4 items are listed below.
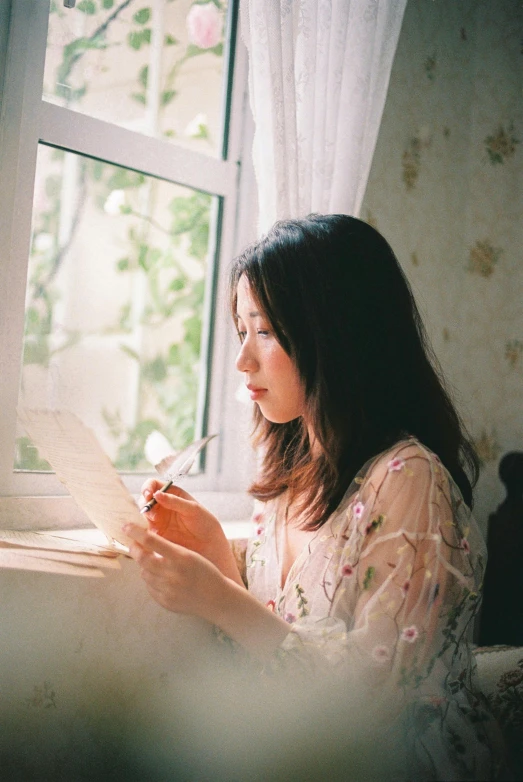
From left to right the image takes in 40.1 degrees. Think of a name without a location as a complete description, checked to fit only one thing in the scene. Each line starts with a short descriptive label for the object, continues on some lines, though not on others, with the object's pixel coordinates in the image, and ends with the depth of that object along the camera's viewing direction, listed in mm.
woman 847
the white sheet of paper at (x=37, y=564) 905
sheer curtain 1342
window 1238
